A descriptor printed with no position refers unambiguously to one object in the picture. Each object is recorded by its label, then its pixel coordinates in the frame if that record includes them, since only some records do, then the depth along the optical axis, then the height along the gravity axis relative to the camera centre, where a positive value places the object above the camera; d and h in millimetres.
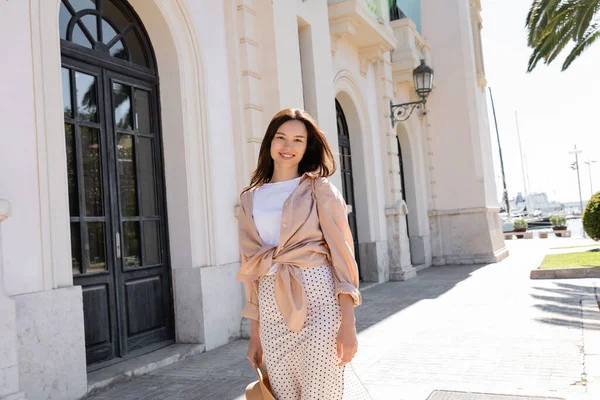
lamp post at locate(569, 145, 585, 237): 37250 +3634
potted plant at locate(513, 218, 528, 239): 29578 -886
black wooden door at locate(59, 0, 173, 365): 5332 +675
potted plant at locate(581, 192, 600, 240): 13656 -357
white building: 4418 +887
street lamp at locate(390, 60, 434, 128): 13109 +3278
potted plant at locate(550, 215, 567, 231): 29609 -780
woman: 2195 -197
